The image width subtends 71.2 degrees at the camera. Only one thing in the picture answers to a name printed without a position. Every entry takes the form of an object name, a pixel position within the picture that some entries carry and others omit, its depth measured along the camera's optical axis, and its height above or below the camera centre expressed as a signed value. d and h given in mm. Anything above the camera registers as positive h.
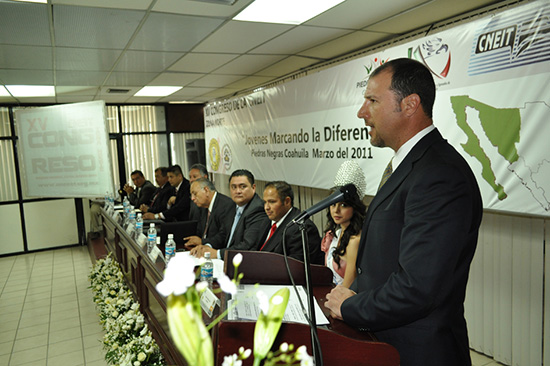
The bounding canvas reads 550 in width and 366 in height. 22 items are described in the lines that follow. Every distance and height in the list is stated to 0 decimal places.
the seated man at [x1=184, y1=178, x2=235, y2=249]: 3709 -550
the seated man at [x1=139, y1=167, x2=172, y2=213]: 6340 -683
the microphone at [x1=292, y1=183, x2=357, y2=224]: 1085 -140
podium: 895 -464
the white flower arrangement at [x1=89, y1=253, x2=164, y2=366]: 2248 -1187
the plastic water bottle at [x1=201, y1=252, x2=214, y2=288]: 1895 -581
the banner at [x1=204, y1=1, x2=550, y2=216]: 2209 +281
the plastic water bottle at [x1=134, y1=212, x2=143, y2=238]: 3728 -671
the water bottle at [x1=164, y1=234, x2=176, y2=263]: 2557 -615
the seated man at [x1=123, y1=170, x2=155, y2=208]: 7051 -602
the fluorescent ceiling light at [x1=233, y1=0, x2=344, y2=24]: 2705 +1048
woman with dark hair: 2053 -510
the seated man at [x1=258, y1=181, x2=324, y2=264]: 2434 -505
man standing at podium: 959 -234
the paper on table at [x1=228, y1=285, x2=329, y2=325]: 1037 -448
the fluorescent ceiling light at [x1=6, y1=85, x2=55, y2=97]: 5418 +1094
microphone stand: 876 -386
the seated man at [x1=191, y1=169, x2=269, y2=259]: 3082 -518
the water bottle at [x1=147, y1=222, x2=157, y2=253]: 3058 -653
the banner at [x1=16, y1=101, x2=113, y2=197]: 4598 +152
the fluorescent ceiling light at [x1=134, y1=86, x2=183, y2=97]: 6091 +1113
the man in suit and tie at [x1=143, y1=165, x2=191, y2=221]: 5559 -660
